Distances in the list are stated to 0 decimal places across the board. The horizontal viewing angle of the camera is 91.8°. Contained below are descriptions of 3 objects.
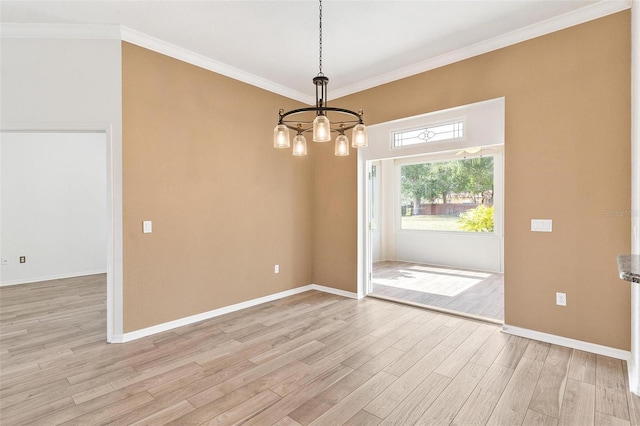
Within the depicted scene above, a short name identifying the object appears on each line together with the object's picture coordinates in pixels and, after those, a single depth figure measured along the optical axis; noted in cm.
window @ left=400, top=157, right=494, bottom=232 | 686
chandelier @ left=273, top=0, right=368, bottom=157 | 231
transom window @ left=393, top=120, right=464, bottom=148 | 384
